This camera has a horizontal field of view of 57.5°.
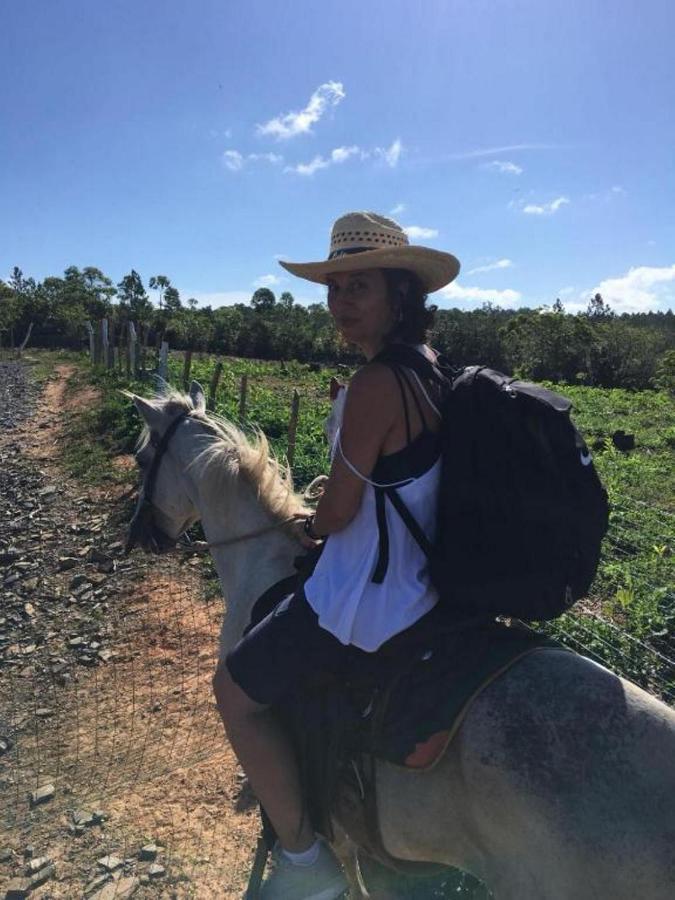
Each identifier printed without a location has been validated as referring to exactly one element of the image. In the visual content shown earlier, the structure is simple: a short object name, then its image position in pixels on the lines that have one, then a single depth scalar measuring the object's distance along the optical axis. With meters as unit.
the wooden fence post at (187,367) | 13.81
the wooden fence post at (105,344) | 23.95
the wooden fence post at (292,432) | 8.81
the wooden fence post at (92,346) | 27.45
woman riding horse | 1.95
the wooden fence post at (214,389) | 12.26
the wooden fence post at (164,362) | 14.06
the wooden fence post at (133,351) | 18.85
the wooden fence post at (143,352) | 18.66
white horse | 1.69
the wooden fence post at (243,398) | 11.48
